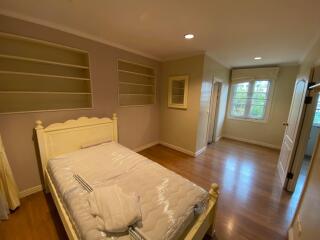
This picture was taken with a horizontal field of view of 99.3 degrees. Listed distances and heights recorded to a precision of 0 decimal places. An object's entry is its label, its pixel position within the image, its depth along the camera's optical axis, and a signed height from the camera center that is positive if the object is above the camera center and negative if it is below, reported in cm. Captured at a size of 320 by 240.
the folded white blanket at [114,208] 90 -83
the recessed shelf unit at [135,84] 307 +25
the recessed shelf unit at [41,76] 176 +22
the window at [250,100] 410 -3
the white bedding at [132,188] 96 -89
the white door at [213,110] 400 -39
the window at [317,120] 320 -45
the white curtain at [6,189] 156 -118
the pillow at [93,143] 229 -88
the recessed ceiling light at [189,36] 209 +94
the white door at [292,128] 208 -48
